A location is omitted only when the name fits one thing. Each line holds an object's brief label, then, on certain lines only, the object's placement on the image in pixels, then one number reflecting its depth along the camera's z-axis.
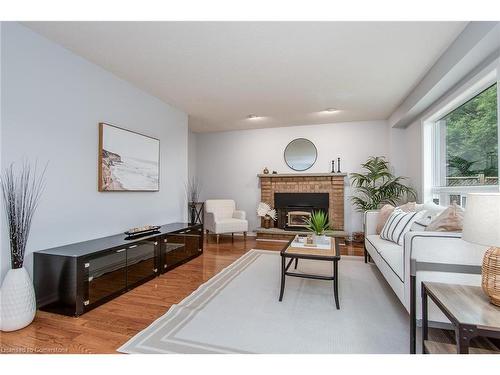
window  2.35
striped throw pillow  2.62
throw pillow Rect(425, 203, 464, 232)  1.83
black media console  2.04
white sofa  1.53
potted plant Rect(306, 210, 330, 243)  2.77
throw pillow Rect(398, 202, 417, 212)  3.11
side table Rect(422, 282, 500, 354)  1.03
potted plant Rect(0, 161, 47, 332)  1.78
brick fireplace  5.09
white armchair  4.78
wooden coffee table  2.16
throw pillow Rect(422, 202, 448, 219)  2.56
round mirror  5.33
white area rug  1.62
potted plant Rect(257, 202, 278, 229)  5.31
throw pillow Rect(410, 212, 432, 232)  2.47
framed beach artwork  2.81
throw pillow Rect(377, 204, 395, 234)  3.22
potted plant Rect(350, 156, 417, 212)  4.32
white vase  1.77
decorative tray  2.83
